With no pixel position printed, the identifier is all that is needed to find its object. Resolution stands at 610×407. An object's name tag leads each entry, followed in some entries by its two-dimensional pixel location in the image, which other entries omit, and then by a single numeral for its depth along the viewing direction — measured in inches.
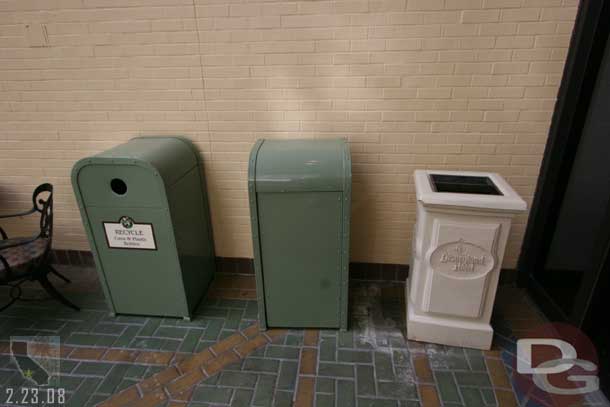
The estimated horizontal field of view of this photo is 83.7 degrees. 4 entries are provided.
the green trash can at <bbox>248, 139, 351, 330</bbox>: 89.5
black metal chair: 101.8
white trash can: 85.7
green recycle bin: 93.8
